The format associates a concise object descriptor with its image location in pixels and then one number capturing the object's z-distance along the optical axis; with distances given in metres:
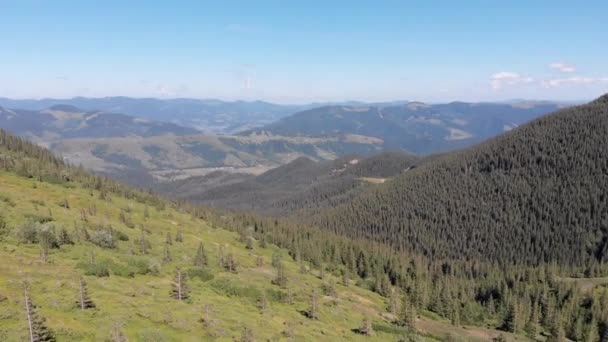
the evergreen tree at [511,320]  115.12
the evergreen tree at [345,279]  124.33
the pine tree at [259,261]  114.64
